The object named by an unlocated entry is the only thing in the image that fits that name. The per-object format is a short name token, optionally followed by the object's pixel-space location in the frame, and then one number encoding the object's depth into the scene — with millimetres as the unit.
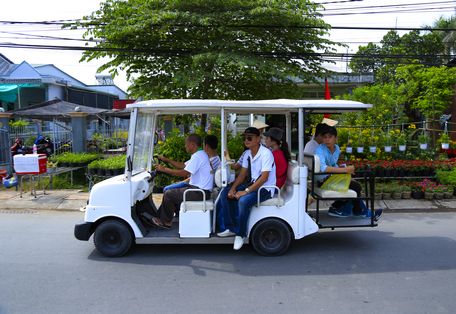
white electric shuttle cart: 5219
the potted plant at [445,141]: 10609
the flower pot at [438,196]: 8969
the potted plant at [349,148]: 10320
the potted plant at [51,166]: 10859
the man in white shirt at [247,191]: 5195
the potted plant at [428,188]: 8961
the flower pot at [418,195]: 9049
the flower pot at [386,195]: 9086
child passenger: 5425
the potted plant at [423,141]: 10258
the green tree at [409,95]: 12149
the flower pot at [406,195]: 9102
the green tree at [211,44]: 9703
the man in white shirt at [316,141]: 5864
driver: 5484
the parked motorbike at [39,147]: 14156
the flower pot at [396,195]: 9068
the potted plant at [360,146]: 10320
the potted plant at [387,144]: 10438
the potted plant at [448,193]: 8992
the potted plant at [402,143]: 10422
